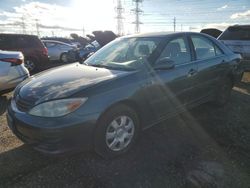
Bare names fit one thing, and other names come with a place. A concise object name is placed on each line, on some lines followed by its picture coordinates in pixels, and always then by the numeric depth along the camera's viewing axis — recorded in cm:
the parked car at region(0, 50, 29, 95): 397
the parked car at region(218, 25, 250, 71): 600
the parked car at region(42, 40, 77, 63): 1048
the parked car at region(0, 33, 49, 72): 703
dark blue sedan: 204
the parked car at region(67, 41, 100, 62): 849
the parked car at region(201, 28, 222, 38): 1051
